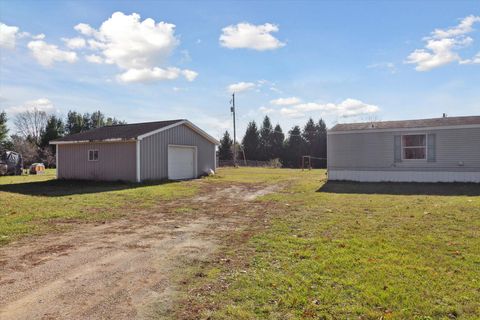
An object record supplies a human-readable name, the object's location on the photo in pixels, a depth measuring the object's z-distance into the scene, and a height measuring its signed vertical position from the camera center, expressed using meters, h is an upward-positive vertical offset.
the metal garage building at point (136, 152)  17.47 +0.48
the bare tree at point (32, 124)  56.44 +6.13
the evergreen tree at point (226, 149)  52.41 +1.70
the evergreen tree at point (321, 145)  52.03 +2.11
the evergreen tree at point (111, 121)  59.02 +6.77
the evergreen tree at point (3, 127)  34.25 +3.47
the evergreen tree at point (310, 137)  52.84 +3.40
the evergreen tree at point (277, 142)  54.44 +2.75
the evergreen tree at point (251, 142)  54.50 +2.81
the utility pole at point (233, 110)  40.03 +5.68
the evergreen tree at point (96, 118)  57.60 +7.02
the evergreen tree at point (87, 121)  55.44 +6.42
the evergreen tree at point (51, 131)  45.03 +4.01
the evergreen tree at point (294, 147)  52.91 +1.87
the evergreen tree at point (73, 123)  52.75 +5.88
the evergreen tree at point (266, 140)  54.44 +3.01
